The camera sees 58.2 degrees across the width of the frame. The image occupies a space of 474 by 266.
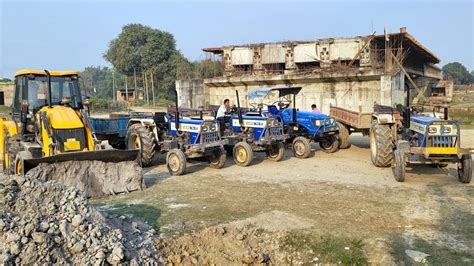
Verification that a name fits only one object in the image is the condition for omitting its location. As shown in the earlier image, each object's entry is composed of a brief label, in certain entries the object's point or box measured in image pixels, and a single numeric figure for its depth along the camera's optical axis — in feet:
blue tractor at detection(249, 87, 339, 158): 39.37
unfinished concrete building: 65.10
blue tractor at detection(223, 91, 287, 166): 35.63
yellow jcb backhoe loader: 25.26
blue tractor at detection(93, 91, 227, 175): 32.86
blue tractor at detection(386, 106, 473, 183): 26.68
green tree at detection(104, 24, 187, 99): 169.58
